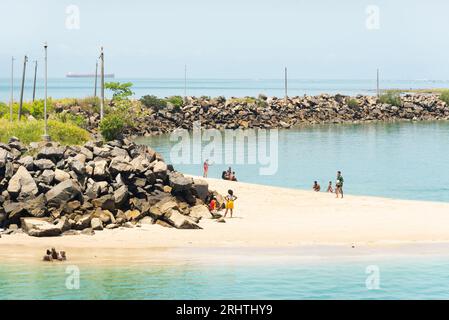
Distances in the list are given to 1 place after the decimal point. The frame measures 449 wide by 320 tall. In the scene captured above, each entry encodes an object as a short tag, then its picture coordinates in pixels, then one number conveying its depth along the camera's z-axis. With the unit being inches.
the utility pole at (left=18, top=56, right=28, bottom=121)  3206.2
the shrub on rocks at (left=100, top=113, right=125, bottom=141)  2613.2
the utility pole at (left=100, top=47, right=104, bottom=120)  2620.1
